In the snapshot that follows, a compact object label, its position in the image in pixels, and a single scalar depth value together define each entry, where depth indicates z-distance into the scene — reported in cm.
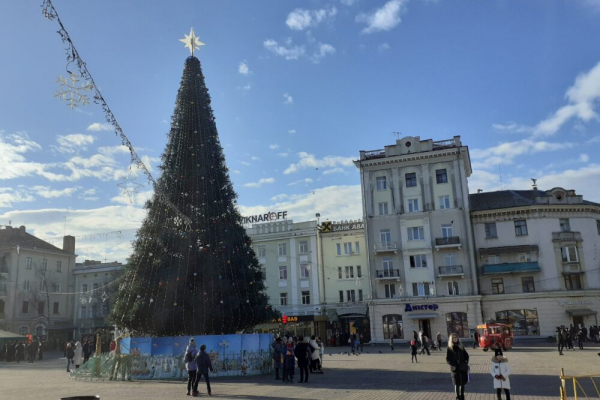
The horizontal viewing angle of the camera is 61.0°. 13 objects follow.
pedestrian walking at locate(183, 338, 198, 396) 1585
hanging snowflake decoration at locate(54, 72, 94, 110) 1101
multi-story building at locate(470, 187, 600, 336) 4503
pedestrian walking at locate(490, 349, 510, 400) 1225
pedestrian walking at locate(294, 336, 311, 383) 1886
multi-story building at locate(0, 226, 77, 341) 5872
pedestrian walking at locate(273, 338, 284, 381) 2002
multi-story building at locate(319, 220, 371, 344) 5328
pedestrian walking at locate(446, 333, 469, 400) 1226
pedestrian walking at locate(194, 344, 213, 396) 1603
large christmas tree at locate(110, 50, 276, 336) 2275
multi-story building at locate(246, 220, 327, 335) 5506
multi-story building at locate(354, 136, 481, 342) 4725
